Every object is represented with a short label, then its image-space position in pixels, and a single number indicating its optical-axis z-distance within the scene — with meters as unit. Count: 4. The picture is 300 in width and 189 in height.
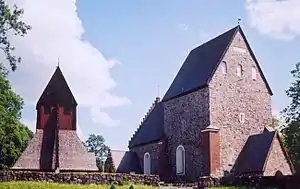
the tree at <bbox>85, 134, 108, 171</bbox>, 96.81
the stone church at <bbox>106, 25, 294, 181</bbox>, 36.38
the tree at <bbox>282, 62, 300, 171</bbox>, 42.31
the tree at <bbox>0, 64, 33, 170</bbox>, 46.25
